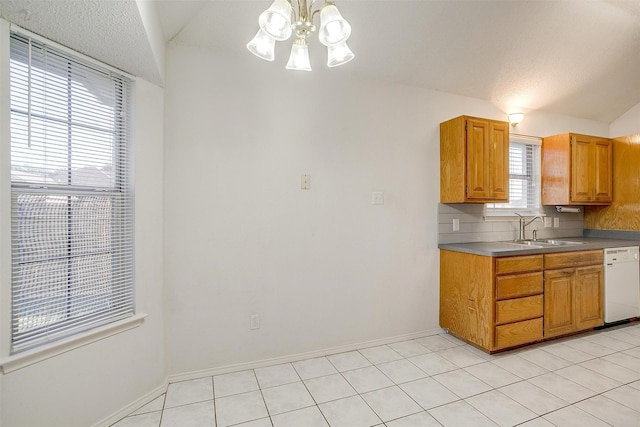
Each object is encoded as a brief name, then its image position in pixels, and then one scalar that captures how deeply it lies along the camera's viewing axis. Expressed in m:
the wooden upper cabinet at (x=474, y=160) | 2.80
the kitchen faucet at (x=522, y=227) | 3.43
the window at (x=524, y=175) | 3.52
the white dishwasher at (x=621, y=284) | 3.13
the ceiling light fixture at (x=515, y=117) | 3.35
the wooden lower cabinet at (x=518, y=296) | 2.58
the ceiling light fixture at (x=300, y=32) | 1.28
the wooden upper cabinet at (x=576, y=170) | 3.39
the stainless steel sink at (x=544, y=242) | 3.18
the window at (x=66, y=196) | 1.46
